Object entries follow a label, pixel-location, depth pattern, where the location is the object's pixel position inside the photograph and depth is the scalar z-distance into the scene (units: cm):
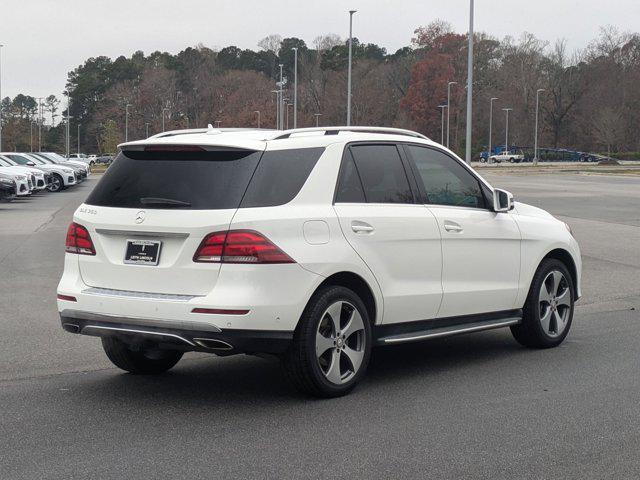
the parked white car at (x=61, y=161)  4936
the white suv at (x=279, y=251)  598
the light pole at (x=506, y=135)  11538
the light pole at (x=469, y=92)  3352
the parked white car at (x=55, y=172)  4128
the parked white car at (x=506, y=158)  11188
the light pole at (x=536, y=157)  10279
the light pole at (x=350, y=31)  5158
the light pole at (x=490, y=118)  11099
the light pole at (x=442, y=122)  11056
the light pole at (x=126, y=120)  12232
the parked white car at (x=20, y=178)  3215
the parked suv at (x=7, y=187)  3047
